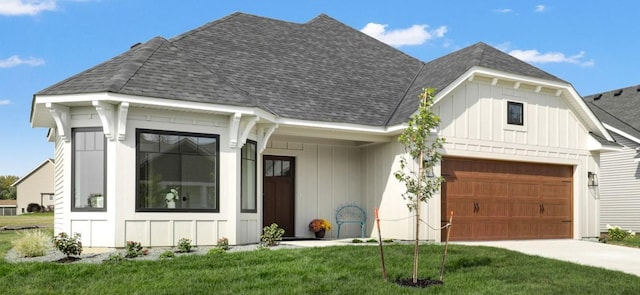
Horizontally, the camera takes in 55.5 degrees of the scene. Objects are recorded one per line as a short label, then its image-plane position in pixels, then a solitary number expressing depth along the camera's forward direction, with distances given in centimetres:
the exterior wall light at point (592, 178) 1717
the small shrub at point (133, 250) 1055
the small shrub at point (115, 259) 970
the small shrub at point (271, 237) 1267
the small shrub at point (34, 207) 5897
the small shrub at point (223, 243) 1174
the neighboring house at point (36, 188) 6459
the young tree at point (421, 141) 838
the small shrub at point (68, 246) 1029
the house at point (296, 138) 1195
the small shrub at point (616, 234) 1767
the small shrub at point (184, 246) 1129
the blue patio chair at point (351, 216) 1612
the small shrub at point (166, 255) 1033
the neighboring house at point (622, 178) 2197
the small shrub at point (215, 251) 1065
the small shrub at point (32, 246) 1073
